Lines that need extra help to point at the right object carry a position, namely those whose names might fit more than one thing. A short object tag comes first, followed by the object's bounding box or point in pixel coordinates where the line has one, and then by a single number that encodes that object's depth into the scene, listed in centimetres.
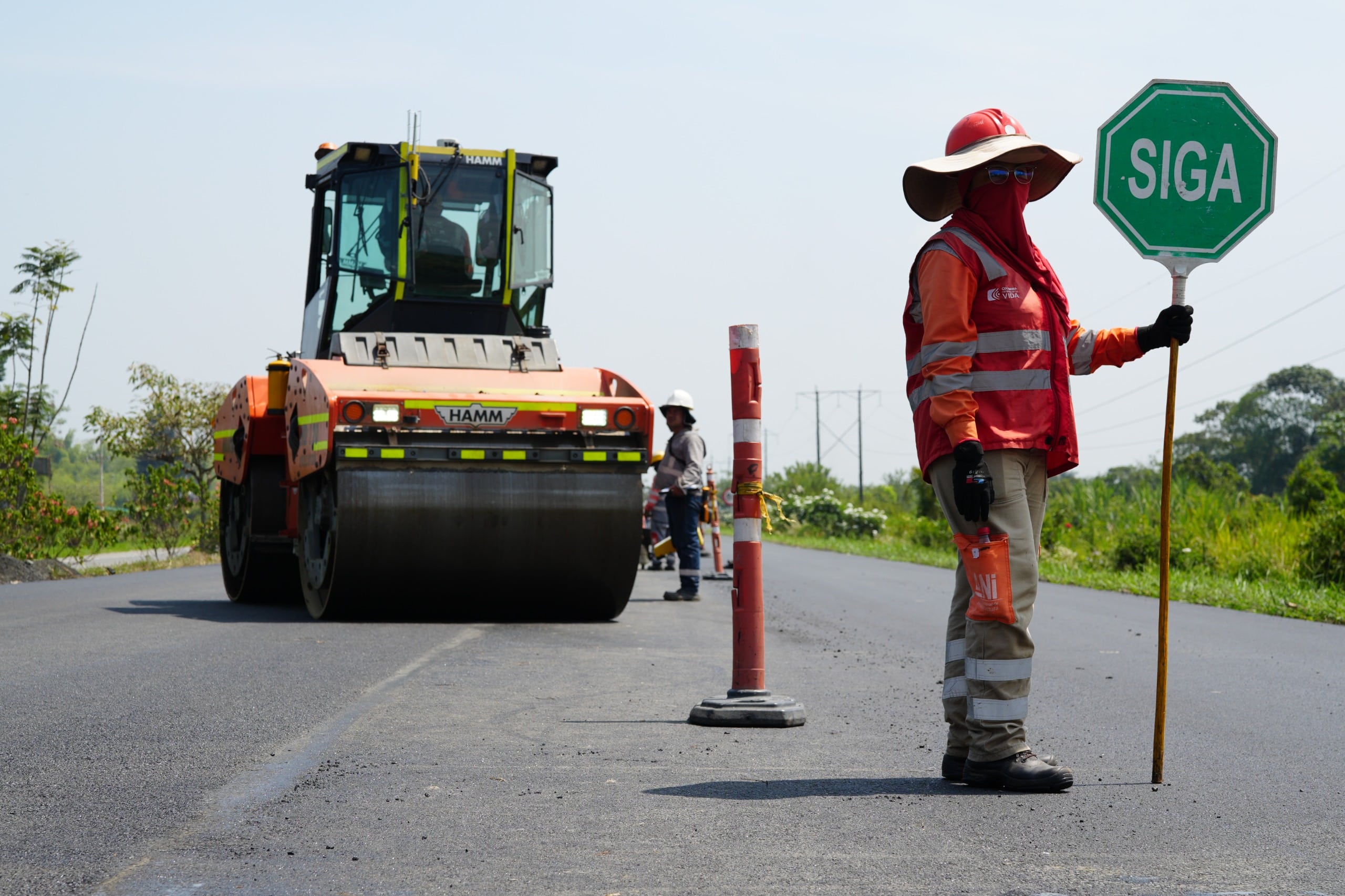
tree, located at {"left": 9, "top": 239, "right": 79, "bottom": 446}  2583
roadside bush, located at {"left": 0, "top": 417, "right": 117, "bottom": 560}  1948
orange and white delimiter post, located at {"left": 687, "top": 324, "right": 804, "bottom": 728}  627
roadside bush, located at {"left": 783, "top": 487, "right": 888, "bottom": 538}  4334
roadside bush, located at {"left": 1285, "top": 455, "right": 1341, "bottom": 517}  2208
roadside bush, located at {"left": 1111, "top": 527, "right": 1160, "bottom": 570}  2109
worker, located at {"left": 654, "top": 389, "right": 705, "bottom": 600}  1420
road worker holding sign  469
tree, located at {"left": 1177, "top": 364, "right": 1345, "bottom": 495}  7756
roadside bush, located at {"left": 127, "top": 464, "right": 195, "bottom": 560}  2459
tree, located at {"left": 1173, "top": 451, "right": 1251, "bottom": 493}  5697
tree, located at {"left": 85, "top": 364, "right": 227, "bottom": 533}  3306
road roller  1001
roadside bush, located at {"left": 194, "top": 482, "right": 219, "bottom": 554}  2617
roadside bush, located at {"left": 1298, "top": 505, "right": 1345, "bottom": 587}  1636
